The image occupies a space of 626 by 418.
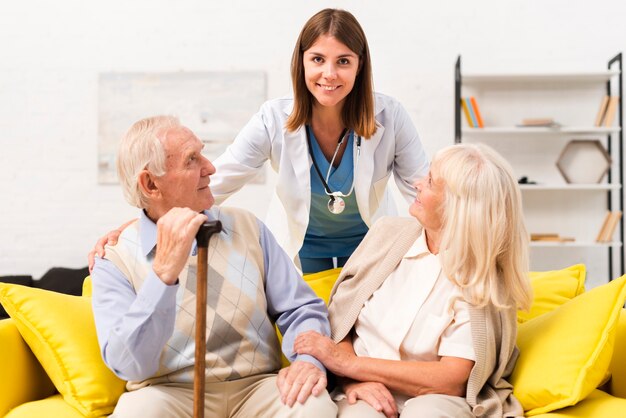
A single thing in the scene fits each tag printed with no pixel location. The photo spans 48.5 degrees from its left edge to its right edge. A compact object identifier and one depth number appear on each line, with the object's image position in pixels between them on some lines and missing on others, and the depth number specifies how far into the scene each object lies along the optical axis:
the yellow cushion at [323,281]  2.13
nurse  2.34
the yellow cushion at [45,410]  1.63
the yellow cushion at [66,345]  1.68
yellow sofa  1.63
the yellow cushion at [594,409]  1.59
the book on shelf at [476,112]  4.48
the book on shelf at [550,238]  4.46
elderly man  1.51
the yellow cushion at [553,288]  2.03
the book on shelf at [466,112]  4.50
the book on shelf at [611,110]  4.45
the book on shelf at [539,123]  4.45
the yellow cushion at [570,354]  1.60
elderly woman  1.61
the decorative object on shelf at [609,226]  4.45
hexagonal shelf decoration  4.52
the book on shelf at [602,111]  4.50
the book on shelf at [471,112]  4.50
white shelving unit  4.68
